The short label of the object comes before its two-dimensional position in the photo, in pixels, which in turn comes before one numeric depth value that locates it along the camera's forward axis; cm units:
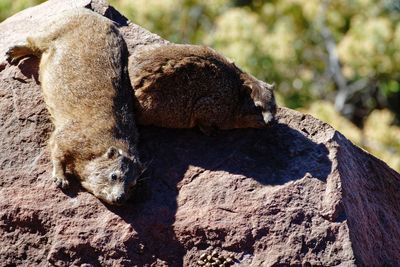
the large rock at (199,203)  1466
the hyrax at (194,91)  1641
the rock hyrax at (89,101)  1521
